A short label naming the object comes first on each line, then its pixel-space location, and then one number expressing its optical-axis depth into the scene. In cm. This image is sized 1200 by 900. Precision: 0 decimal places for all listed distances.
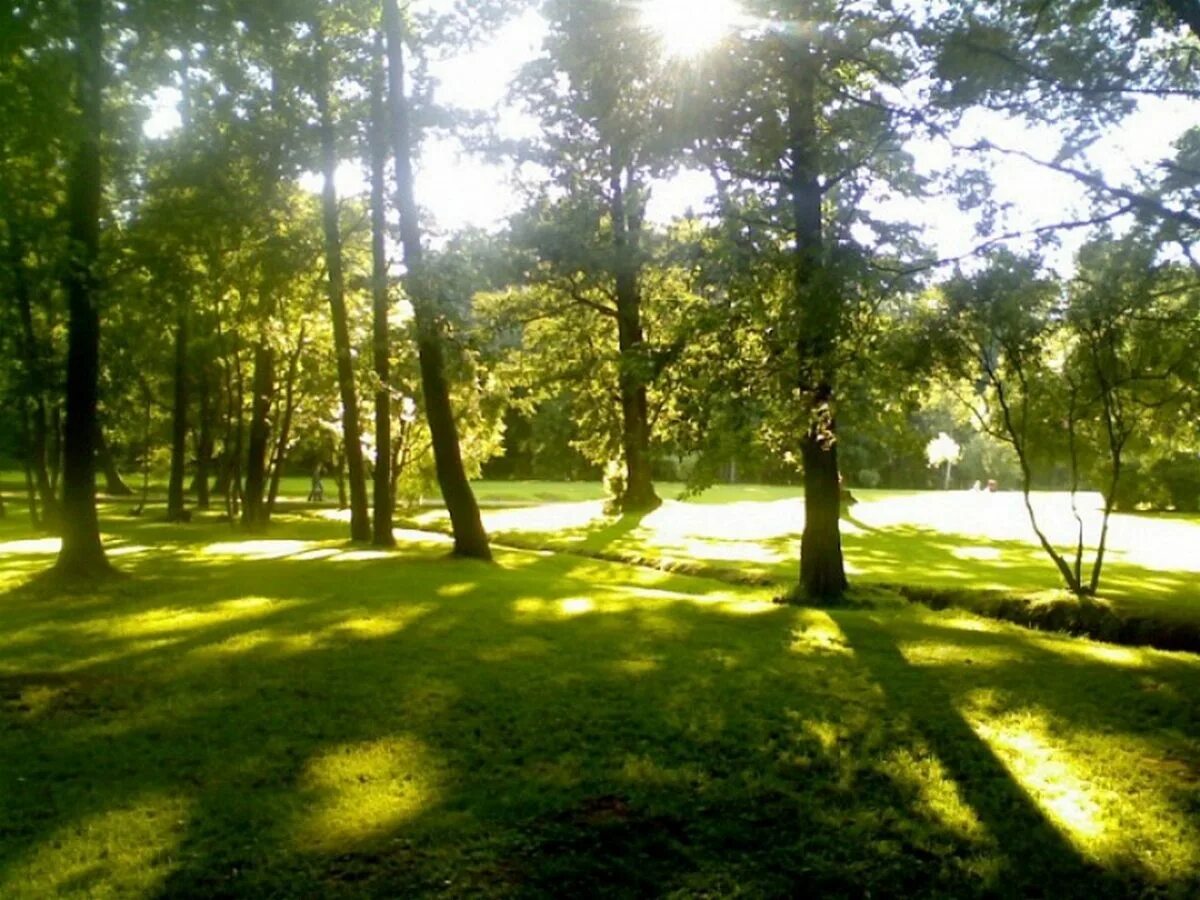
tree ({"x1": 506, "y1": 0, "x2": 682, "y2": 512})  1147
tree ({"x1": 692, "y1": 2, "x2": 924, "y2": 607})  1080
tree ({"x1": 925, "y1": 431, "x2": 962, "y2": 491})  5959
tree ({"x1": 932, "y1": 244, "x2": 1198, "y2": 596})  1173
